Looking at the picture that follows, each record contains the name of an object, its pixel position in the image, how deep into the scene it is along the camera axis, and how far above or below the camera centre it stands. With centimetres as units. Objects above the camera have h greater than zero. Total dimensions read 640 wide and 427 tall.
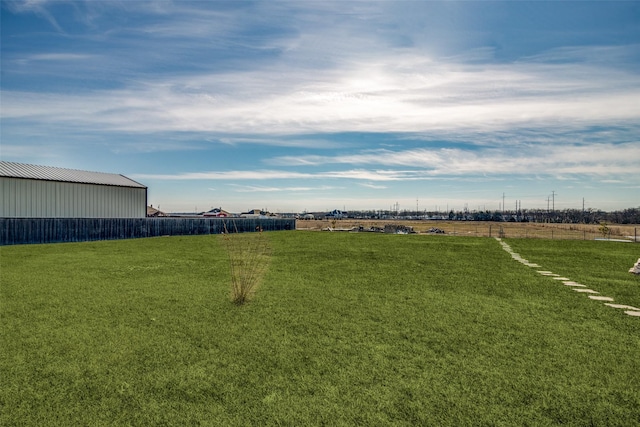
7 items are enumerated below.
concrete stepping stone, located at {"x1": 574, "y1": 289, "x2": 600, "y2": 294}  682 -139
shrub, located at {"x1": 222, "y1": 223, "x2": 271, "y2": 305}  582 -114
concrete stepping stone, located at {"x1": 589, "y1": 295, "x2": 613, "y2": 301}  628 -140
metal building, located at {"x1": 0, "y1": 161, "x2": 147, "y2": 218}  2089 +155
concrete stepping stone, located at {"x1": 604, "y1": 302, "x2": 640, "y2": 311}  570 -141
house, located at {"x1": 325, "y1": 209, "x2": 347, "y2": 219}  14958 +147
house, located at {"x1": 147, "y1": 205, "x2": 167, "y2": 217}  4988 +76
